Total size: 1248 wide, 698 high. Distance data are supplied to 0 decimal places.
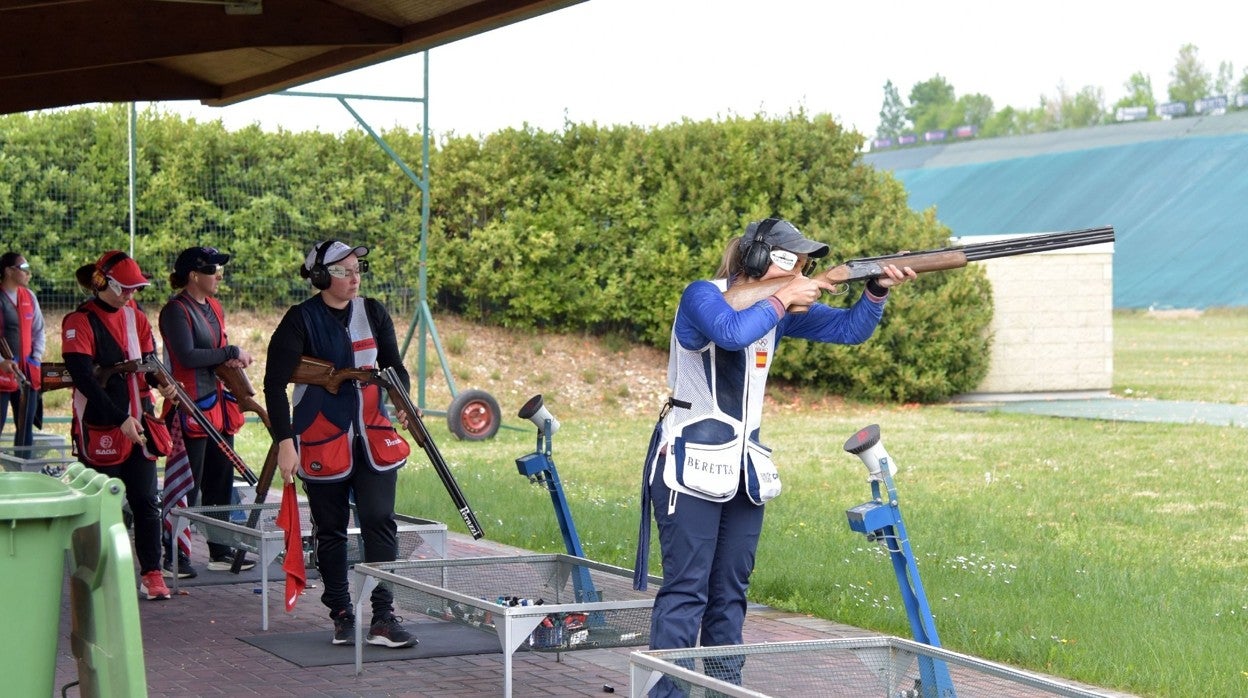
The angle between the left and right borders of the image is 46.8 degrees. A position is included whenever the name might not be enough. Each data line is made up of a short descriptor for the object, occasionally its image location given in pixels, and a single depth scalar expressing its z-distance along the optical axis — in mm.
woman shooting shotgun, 5074
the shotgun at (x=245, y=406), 8456
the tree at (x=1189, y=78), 90938
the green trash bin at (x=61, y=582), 3447
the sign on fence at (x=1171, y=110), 70375
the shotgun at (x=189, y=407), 8383
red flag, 7039
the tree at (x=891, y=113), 133375
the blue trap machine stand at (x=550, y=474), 6723
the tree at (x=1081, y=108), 97500
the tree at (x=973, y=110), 120125
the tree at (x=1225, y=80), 90250
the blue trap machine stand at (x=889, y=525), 5070
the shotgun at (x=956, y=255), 5645
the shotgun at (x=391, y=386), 6859
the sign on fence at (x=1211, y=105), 71312
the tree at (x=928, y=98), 131750
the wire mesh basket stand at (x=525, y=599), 5680
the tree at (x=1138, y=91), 94438
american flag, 8883
